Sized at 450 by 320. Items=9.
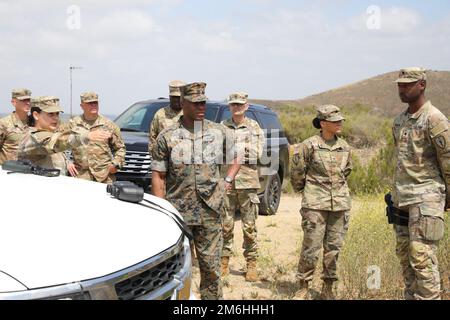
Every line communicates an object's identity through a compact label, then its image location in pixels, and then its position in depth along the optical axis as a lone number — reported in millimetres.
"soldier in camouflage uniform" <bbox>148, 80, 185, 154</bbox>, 5609
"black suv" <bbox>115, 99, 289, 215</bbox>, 6188
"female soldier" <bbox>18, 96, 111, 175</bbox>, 3947
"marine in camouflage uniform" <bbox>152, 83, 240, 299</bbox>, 3566
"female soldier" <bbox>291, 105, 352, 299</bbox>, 4324
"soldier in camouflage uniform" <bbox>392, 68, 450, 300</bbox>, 3525
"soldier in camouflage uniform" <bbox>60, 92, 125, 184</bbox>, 5352
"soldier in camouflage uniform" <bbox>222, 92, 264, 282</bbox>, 5180
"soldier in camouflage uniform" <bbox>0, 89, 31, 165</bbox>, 5852
